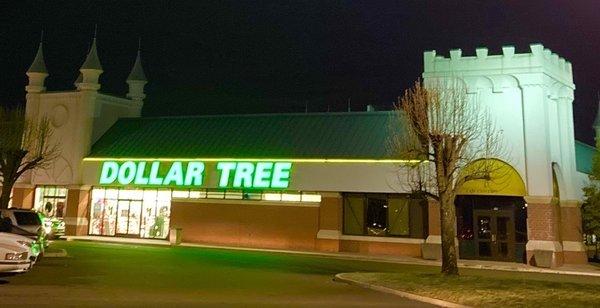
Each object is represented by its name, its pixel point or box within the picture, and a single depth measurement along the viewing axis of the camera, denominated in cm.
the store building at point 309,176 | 2800
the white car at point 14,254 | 1469
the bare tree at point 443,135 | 1953
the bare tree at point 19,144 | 3022
